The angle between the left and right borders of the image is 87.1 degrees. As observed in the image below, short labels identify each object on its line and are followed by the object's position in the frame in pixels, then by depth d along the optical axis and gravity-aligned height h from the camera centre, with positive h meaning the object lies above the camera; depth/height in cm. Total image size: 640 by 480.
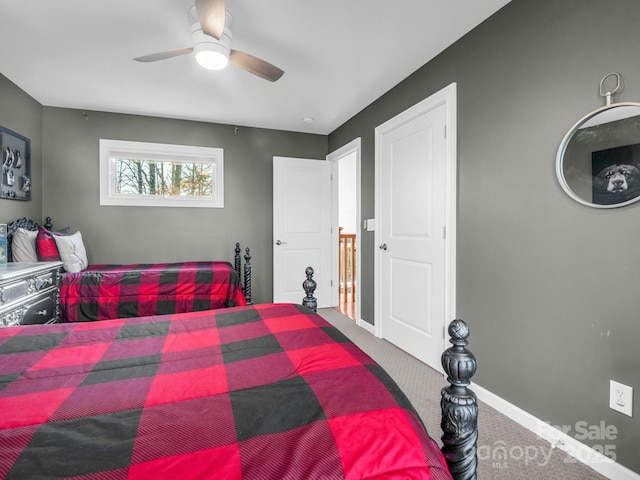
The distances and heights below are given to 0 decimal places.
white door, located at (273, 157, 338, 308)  440 +14
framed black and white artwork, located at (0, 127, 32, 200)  295 +66
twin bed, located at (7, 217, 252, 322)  287 -48
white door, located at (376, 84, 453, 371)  260 +7
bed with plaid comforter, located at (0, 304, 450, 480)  63 -41
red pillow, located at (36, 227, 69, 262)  294 -9
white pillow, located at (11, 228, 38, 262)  288 -10
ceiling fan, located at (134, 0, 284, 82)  171 +115
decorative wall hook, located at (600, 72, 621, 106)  151 +68
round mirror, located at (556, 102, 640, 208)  145 +37
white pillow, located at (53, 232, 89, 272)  303 -15
